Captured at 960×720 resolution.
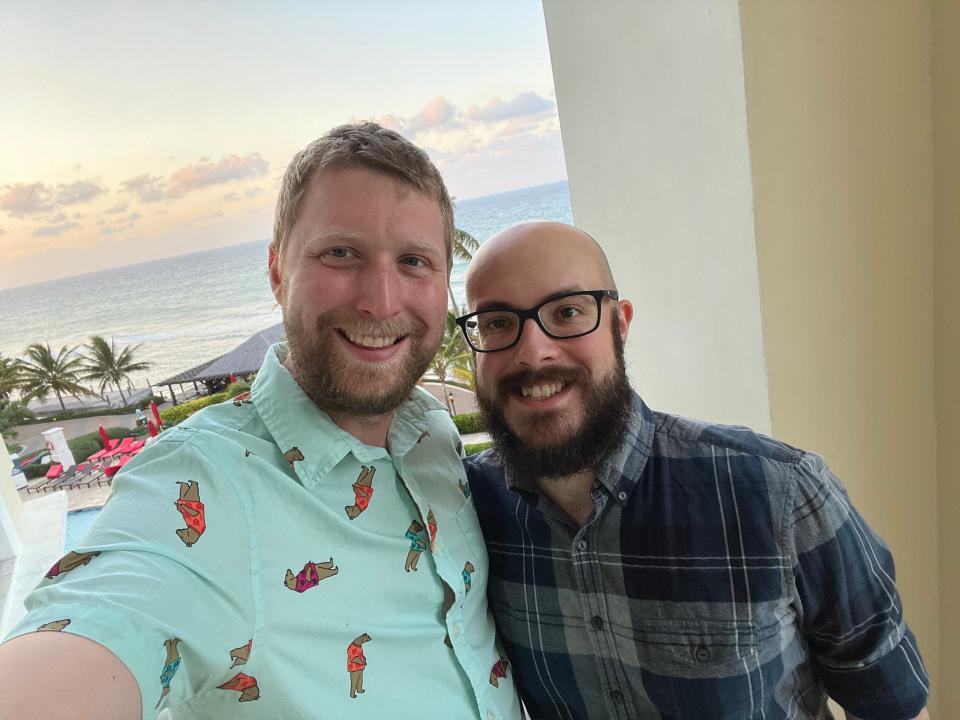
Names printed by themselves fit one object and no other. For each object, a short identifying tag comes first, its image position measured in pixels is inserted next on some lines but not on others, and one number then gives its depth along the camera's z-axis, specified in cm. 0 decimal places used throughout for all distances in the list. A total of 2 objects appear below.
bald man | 97
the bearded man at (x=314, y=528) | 63
